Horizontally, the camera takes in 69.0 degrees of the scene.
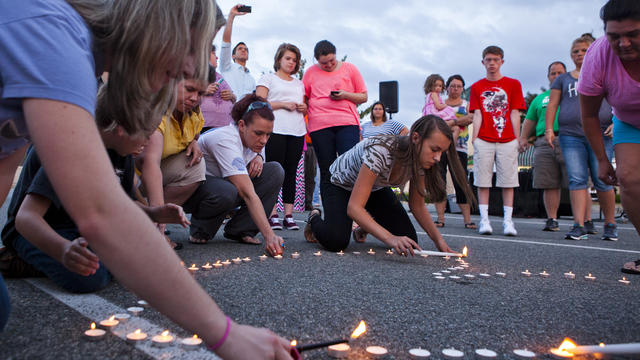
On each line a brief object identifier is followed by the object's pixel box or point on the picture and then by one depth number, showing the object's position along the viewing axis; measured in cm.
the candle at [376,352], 138
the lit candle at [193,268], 250
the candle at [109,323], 154
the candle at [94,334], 142
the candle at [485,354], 138
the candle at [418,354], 136
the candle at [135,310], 172
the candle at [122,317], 162
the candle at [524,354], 140
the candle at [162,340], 140
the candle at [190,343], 139
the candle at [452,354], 138
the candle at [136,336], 142
